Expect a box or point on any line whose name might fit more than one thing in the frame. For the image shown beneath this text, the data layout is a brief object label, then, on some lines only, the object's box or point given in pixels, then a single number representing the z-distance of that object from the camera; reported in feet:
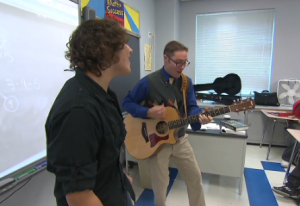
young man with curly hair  2.06
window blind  12.42
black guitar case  11.67
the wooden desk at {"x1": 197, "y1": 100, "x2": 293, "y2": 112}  11.33
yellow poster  11.08
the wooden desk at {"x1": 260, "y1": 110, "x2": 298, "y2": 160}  9.66
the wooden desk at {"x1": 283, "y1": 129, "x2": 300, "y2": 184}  6.78
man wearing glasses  5.60
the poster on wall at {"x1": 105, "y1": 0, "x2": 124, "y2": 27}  7.78
